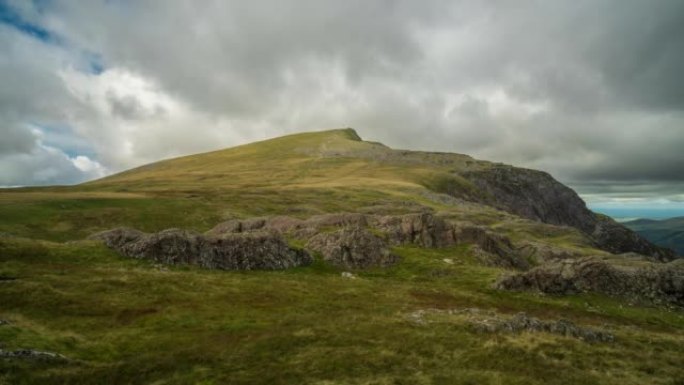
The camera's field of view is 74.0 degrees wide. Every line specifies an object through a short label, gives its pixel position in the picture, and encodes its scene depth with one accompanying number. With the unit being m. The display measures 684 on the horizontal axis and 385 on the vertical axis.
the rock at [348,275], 61.35
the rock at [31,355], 26.48
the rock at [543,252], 106.64
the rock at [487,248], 78.50
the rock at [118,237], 58.88
